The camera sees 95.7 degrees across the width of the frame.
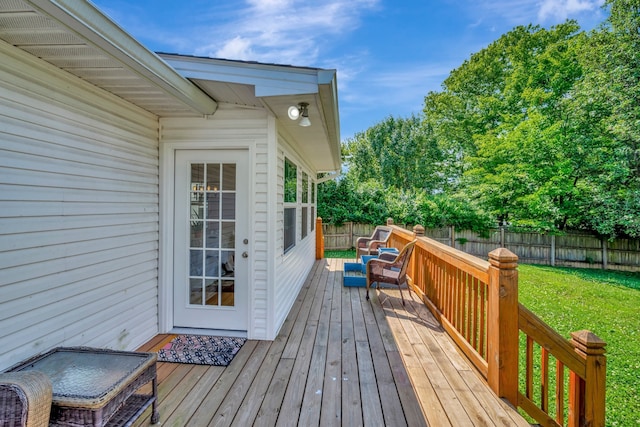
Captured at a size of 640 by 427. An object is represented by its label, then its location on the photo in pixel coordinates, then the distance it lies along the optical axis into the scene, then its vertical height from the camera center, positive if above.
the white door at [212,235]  3.19 -0.29
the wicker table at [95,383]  1.40 -0.92
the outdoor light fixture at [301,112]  2.73 +0.93
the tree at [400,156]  18.50 +3.55
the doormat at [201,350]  2.64 -1.38
